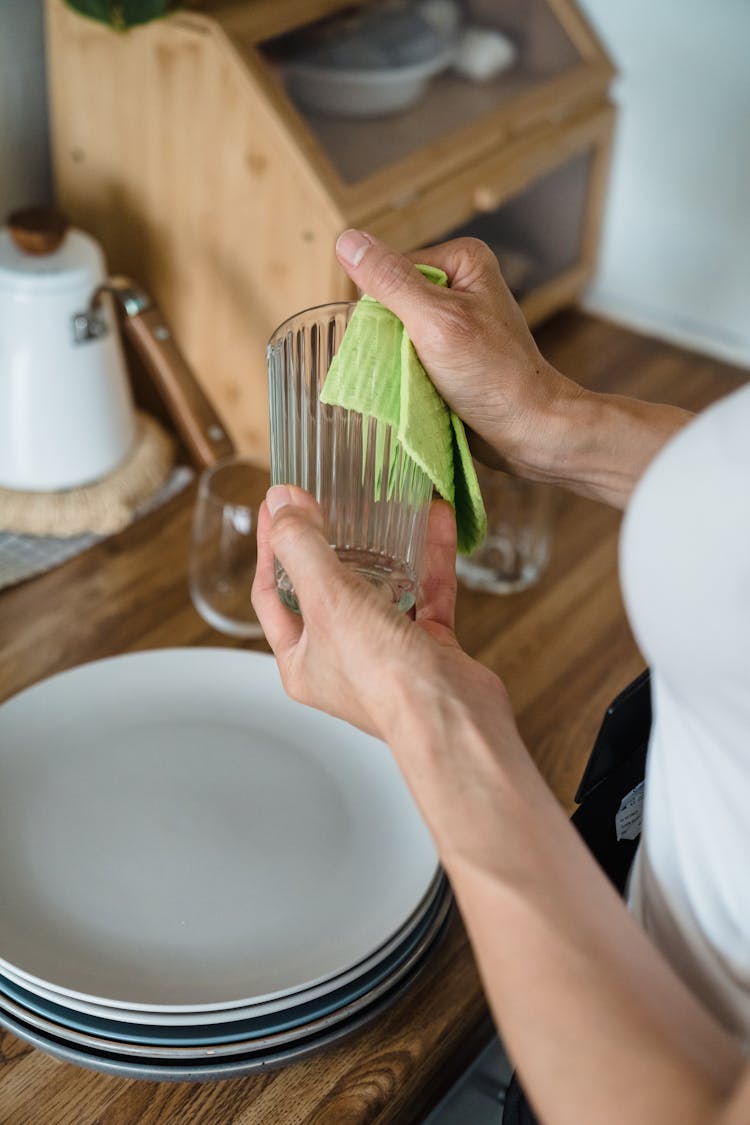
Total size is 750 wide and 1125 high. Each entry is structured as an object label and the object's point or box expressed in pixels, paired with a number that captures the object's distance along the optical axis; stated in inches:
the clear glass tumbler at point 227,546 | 36.9
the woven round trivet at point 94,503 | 40.4
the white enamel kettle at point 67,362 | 38.7
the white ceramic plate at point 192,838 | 25.9
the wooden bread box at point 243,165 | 40.1
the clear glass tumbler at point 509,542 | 40.3
